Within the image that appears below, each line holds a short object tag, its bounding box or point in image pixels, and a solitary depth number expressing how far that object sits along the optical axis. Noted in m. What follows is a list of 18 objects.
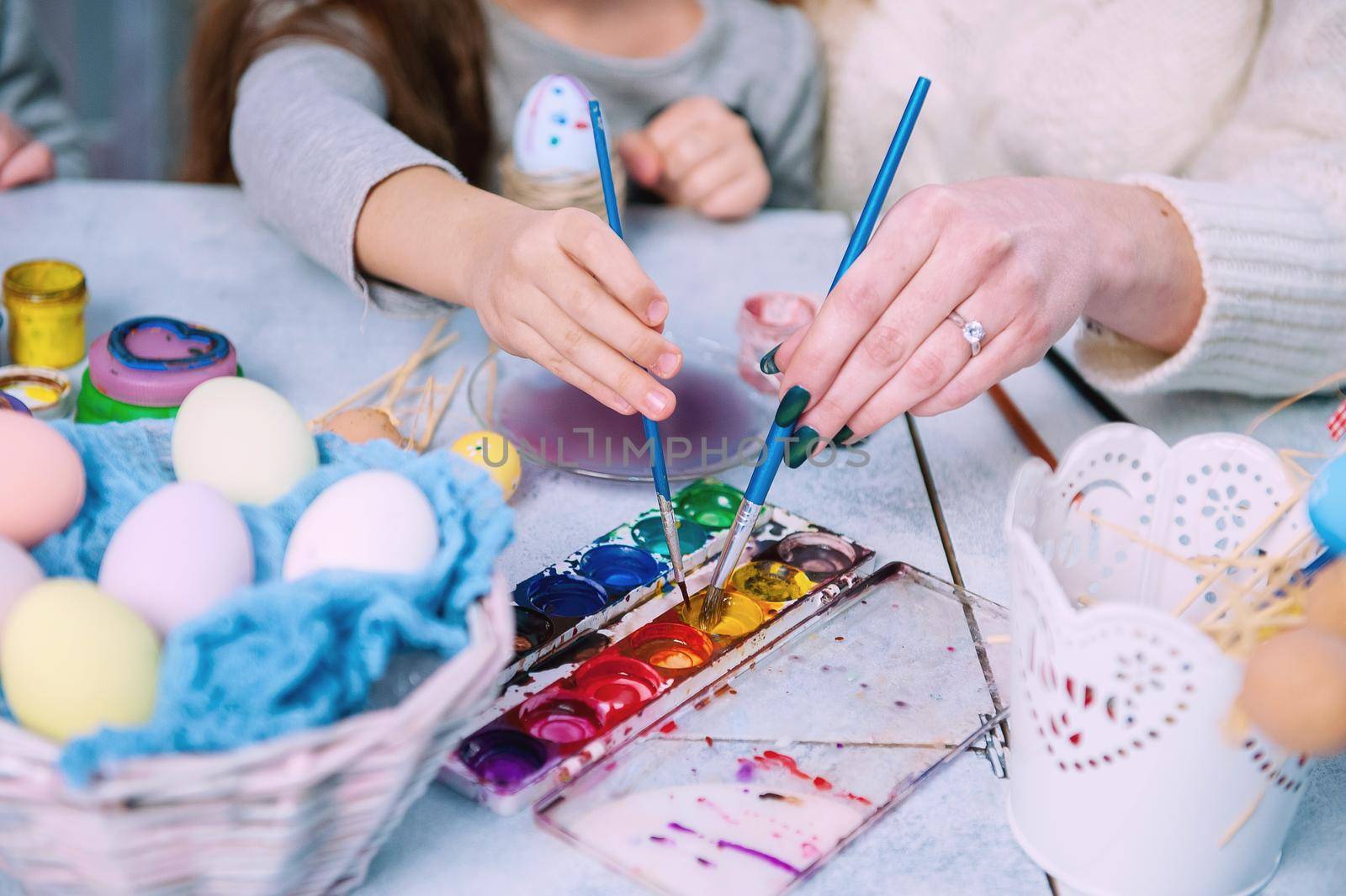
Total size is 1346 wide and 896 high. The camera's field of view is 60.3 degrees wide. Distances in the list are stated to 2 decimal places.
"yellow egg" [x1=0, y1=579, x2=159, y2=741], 0.43
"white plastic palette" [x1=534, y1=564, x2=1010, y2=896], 0.54
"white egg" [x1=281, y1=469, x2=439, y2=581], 0.49
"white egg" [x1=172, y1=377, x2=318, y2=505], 0.57
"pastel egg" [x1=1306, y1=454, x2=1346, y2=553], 0.47
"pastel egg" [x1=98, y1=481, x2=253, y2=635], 0.49
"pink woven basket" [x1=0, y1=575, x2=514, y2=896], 0.38
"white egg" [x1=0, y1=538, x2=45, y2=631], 0.47
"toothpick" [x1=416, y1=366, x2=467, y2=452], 0.85
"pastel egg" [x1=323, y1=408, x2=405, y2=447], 0.76
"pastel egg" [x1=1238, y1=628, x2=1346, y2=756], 0.41
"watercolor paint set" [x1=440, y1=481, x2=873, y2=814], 0.57
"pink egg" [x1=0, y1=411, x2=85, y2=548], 0.51
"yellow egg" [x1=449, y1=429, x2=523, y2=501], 0.77
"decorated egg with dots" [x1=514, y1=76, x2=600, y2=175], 1.04
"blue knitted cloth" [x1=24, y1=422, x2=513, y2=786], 0.42
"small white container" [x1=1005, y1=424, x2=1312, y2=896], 0.46
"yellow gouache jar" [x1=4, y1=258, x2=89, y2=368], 0.88
